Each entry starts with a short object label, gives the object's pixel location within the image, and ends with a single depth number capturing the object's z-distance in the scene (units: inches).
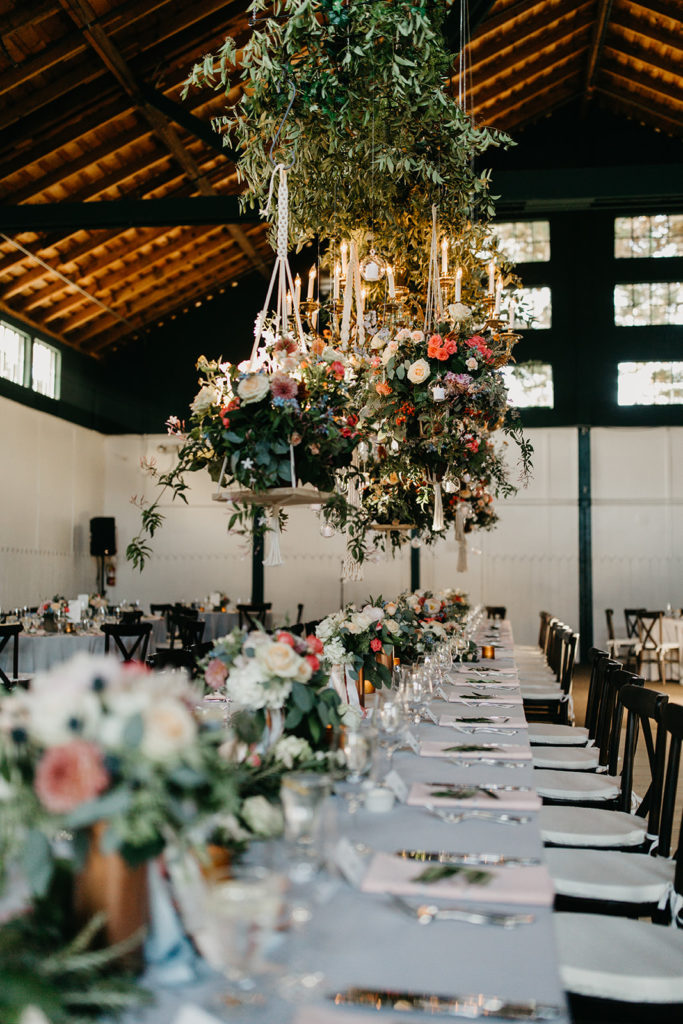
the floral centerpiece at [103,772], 47.8
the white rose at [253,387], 104.3
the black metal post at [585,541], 566.3
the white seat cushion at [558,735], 185.6
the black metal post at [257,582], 597.6
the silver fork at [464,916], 58.0
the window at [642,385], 573.9
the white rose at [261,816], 60.4
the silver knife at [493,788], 93.5
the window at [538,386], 583.5
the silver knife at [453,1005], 47.4
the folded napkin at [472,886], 61.9
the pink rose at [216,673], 86.6
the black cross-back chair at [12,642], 306.2
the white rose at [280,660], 82.1
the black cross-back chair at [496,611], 505.0
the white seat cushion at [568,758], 160.9
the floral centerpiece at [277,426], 106.0
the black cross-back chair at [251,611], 491.2
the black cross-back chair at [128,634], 331.6
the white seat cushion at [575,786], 140.9
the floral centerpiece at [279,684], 82.1
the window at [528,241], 593.6
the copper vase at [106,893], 49.9
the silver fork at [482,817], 81.4
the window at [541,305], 584.7
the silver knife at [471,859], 69.0
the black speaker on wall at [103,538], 575.2
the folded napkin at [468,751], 111.0
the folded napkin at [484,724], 133.9
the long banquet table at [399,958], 47.2
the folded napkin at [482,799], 87.3
